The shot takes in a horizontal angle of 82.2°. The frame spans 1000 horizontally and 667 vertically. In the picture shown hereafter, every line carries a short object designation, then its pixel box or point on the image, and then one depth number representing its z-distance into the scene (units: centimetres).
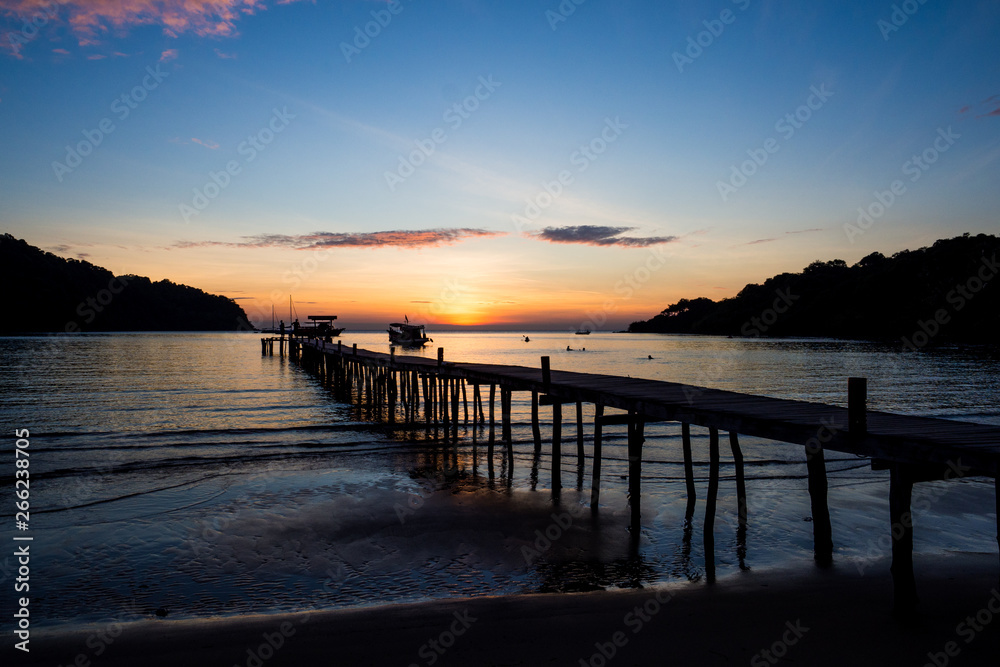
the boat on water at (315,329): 6620
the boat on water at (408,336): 11150
